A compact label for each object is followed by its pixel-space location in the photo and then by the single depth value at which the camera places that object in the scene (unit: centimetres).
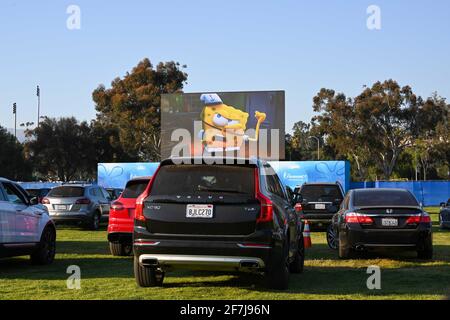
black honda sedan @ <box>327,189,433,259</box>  1178
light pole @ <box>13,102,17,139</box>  9481
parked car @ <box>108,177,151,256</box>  1270
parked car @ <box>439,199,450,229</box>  2251
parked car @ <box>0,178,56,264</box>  1070
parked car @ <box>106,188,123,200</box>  2662
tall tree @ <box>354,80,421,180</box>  5538
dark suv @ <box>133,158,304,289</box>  793
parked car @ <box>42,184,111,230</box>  2145
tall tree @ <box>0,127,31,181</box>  6316
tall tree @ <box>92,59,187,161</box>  5809
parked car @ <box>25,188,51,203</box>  2632
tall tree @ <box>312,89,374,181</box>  5634
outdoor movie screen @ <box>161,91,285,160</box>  3591
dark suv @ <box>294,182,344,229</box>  2061
